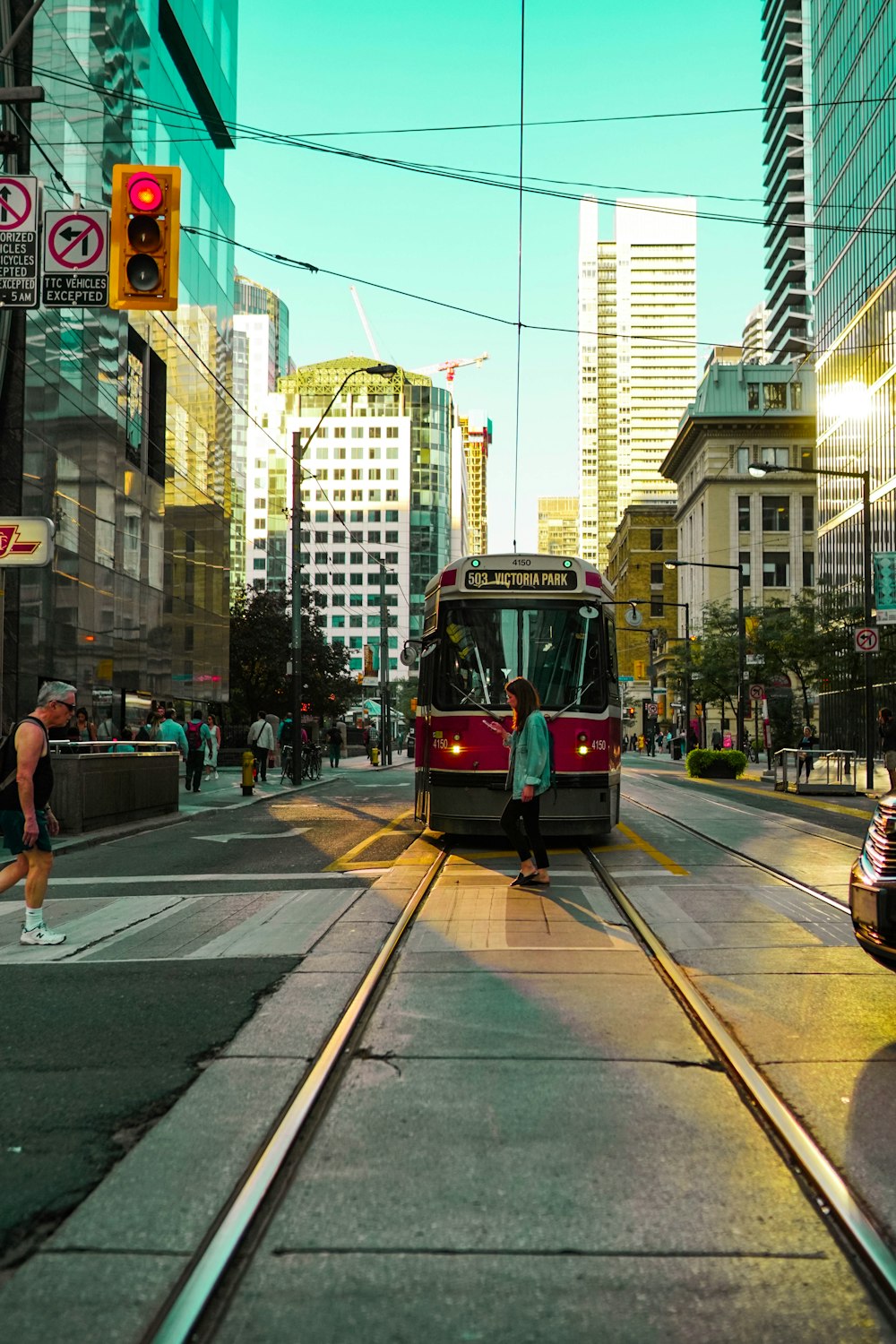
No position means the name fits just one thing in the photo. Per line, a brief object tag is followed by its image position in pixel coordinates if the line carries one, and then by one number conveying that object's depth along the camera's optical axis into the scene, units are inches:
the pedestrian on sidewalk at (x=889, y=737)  1088.8
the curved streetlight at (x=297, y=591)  1341.0
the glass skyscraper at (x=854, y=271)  2313.0
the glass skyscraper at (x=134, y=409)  1323.8
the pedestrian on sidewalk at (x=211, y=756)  1398.7
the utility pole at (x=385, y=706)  2290.8
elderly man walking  351.6
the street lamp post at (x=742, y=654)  2026.3
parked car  227.6
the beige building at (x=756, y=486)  3656.5
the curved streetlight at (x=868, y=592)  1214.9
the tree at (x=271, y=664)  2354.8
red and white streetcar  589.3
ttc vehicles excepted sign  525.3
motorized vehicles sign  537.6
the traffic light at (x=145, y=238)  449.4
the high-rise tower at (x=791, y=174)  4522.6
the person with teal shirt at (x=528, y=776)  461.7
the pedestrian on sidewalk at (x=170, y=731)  1046.4
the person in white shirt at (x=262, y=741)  1382.9
